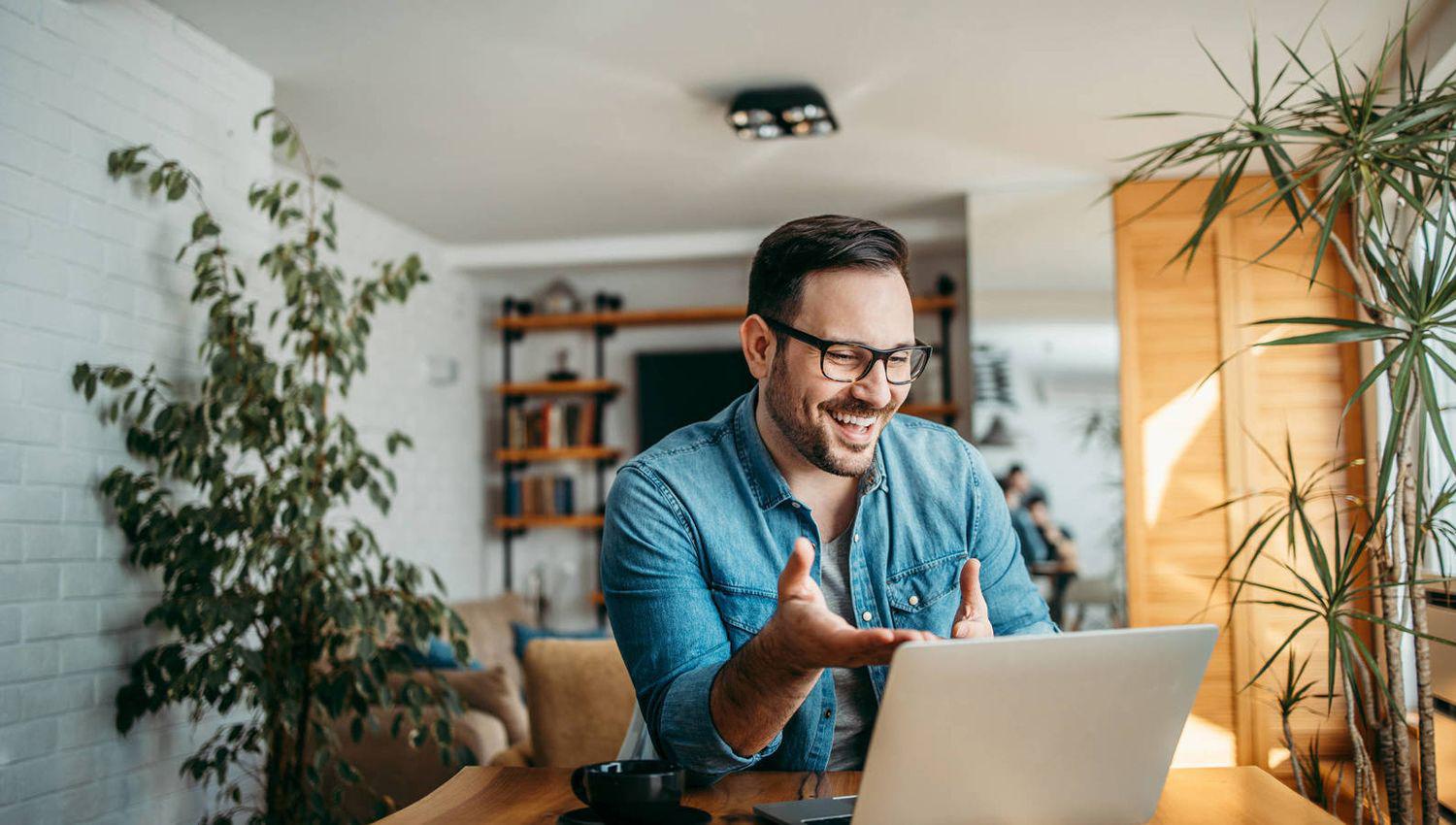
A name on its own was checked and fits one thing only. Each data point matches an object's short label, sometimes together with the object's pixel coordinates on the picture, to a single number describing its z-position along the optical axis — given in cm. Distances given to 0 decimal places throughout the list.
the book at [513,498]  594
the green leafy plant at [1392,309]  179
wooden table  112
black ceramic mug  102
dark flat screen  589
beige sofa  317
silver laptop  89
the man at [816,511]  138
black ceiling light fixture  359
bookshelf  564
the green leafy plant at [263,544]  260
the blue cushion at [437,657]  328
